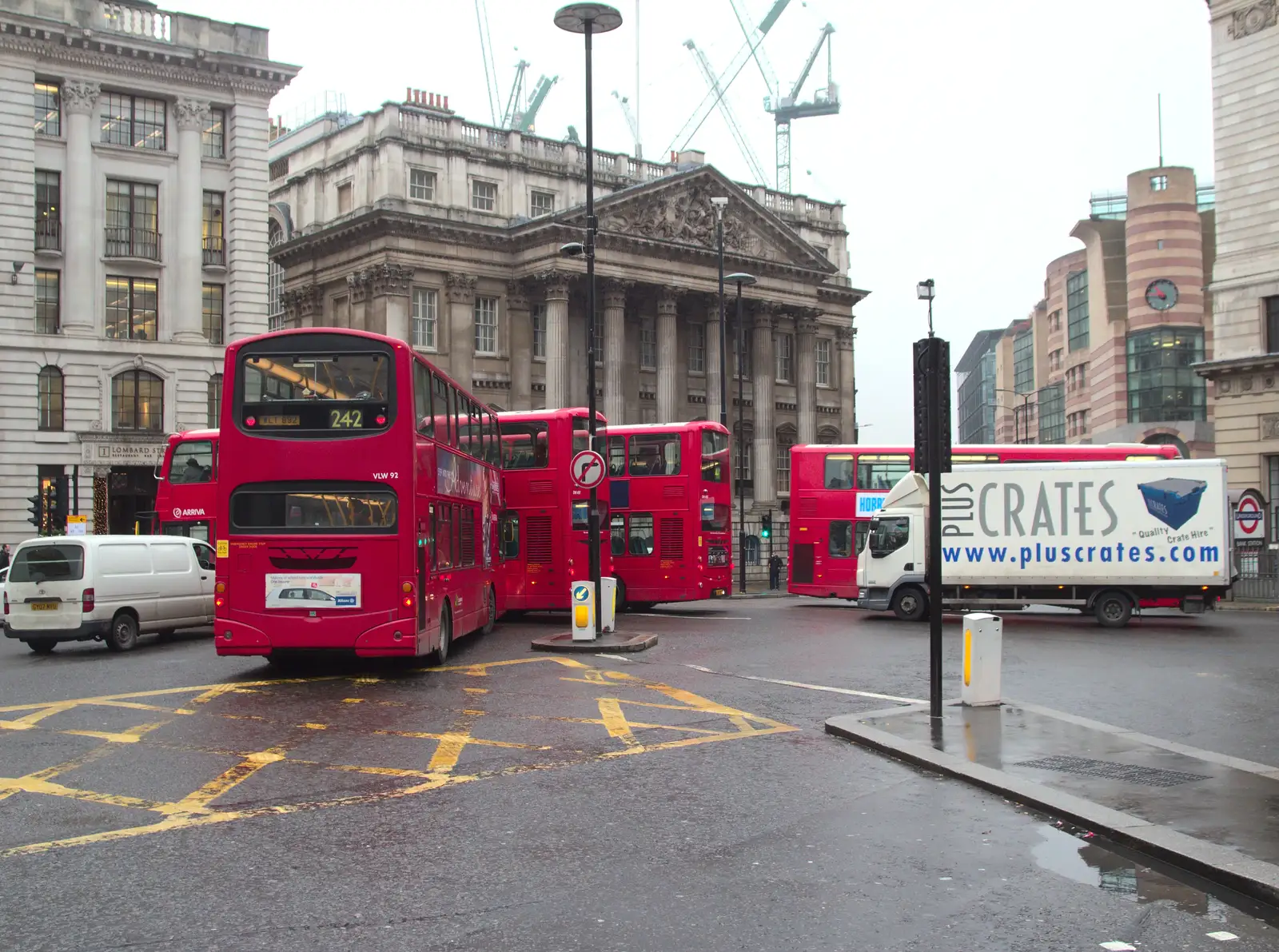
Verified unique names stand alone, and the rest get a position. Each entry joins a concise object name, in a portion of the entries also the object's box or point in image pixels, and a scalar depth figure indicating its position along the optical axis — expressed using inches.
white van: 770.2
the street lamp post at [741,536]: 1696.6
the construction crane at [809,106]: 4633.4
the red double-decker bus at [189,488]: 1105.4
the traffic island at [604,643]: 725.9
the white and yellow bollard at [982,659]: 474.9
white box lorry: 938.1
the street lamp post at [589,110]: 780.6
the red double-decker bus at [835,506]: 1241.4
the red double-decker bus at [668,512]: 1106.7
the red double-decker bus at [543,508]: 1013.2
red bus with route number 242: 577.6
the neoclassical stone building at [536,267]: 2130.9
